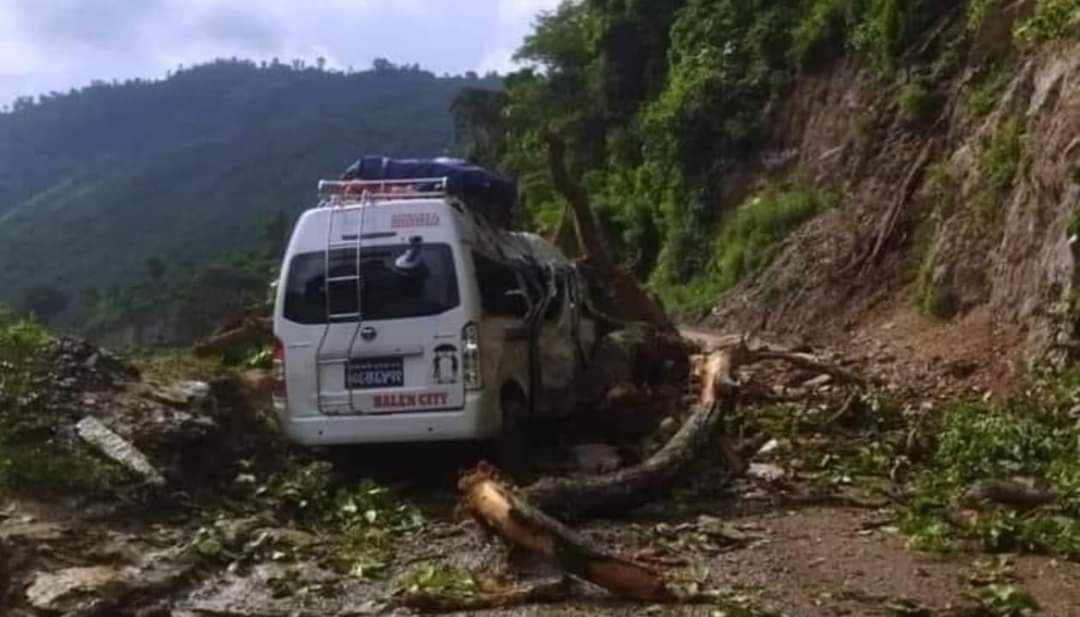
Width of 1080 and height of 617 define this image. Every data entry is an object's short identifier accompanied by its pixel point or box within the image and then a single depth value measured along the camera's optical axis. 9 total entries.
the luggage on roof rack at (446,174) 11.88
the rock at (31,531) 7.69
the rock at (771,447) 11.02
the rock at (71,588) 6.89
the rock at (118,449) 8.95
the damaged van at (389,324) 10.08
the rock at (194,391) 10.62
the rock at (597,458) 10.81
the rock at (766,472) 10.18
